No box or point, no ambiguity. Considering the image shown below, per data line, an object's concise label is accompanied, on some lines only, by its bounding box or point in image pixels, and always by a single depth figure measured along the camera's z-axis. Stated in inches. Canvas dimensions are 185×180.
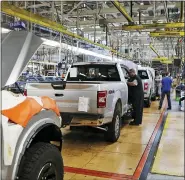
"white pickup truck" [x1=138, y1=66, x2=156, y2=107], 490.3
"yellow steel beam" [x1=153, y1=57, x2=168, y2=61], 1262.7
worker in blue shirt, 474.6
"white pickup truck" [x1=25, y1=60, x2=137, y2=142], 220.4
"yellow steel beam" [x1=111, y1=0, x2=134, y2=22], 344.5
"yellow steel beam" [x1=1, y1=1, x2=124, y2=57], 243.8
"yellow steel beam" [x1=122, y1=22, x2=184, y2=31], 443.2
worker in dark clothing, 333.1
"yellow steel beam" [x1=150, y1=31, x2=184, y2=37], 516.0
